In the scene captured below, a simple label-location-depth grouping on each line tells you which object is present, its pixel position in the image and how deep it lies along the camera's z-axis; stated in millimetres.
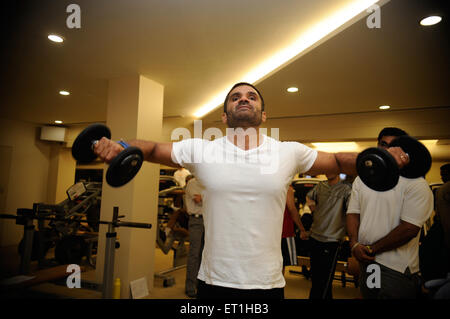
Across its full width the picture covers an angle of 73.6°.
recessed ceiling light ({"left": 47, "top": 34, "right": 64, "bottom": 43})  2849
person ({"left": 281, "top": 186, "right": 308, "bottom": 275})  3312
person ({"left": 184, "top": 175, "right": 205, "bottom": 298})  3623
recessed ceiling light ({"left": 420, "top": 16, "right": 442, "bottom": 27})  2416
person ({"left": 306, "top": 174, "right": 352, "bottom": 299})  2922
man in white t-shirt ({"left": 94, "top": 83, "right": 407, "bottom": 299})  1243
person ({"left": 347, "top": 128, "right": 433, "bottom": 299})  1706
